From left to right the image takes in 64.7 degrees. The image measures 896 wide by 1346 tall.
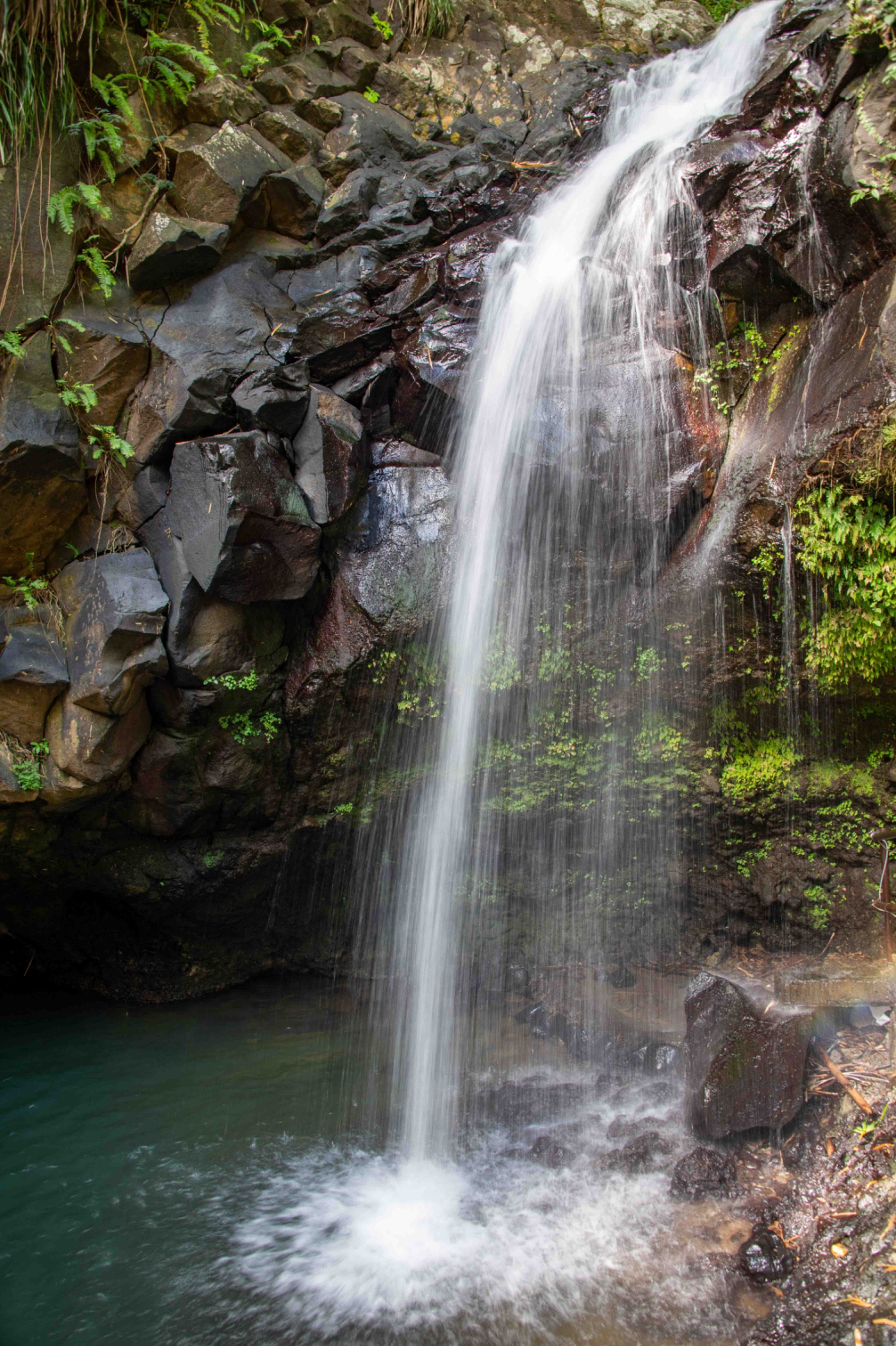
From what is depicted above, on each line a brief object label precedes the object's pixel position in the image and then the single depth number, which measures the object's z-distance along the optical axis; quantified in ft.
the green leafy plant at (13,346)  19.17
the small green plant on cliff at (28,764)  19.19
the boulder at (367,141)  25.57
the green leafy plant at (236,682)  20.04
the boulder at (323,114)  25.96
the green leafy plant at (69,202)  20.61
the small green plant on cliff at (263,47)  25.27
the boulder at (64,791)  19.43
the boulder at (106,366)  20.49
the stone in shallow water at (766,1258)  12.20
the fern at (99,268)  20.90
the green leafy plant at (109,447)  20.16
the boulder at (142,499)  20.58
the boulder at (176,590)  19.45
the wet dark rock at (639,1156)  15.40
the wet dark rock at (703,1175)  14.25
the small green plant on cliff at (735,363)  19.16
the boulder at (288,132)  24.82
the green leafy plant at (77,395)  19.85
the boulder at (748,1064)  14.79
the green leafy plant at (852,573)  16.37
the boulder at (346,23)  27.17
